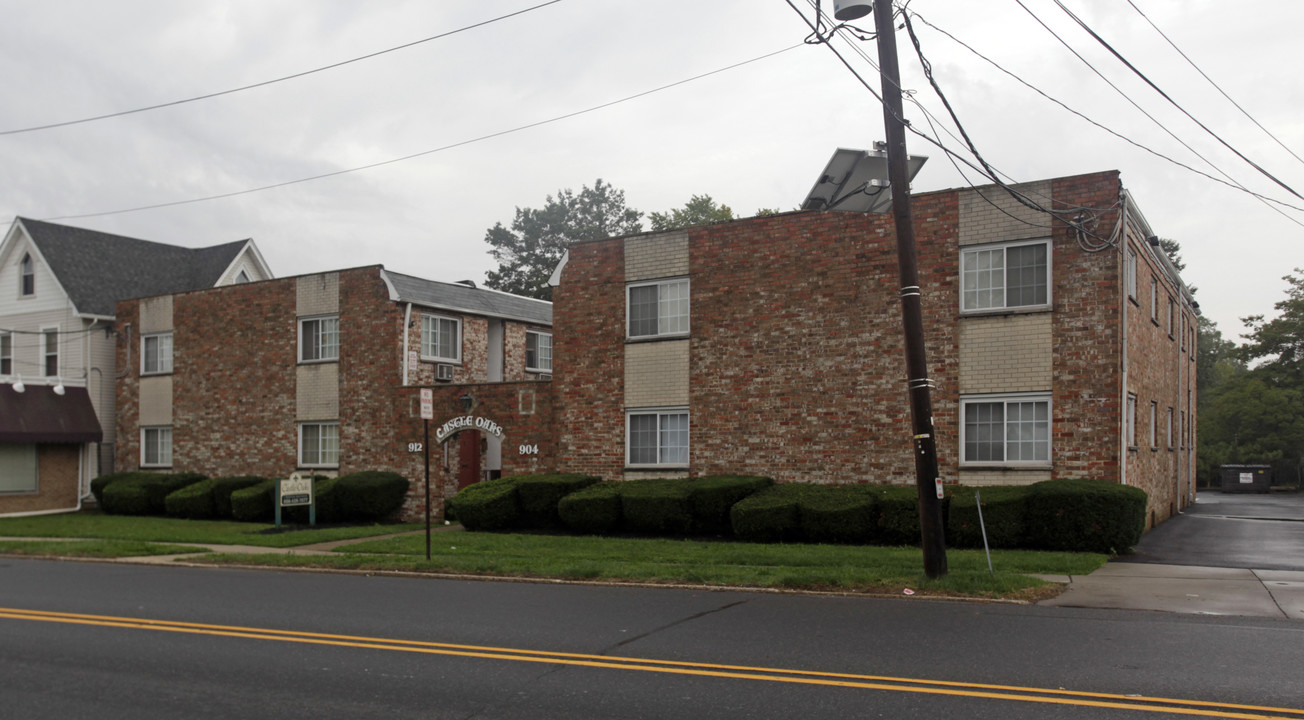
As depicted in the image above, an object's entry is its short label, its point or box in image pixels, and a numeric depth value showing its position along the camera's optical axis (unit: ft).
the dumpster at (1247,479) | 146.61
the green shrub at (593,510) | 64.39
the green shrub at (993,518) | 52.21
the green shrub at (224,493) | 87.04
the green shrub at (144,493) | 92.32
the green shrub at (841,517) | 55.36
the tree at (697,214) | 162.61
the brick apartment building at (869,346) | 56.29
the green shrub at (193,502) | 87.35
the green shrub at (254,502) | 83.41
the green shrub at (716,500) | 61.21
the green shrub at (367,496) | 79.15
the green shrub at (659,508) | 61.98
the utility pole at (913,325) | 39.83
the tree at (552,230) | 212.84
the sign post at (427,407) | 50.24
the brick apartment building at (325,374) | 81.97
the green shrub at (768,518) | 57.31
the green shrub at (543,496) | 67.67
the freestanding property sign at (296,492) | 75.66
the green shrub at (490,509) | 67.87
